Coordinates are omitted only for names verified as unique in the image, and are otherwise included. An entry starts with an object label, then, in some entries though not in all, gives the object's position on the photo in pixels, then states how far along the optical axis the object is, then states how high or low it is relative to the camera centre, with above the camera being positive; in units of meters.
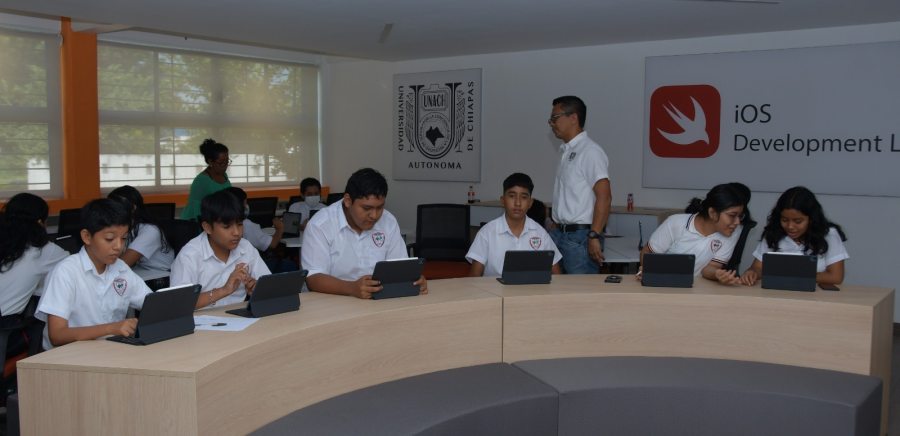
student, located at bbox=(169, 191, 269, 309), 3.24 -0.41
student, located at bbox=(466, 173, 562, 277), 4.18 -0.38
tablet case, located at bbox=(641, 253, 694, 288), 3.64 -0.46
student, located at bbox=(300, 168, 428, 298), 3.45 -0.34
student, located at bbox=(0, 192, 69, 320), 3.77 -0.46
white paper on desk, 2.73 -0.55
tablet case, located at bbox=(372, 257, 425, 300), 3.24 -0.45
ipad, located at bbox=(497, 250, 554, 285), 3.63 -0.45
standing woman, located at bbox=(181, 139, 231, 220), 6.54 -0.12
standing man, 4.75 -0.15
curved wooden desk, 2.26 -0.65
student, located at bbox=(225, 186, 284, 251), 5.91 -0.53
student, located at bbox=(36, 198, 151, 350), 2.79 -0.43
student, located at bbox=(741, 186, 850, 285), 3.85 -0.31
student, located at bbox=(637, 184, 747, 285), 3.94 -0.32
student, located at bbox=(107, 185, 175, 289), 4.57 -0.48
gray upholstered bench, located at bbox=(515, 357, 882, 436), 3.08 -0.90
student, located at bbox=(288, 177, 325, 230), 7.81 -0.34
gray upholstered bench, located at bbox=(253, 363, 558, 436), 2.63 -0.84
